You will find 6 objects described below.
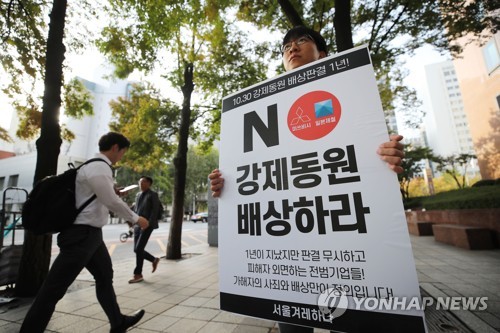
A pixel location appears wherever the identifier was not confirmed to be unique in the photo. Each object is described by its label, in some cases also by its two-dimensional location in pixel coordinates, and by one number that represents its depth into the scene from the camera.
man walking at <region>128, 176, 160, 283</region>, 5.18
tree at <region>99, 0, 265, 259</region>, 6.20
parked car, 33.88
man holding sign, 1.10
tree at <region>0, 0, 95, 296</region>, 4.21
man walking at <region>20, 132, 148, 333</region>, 2.08
